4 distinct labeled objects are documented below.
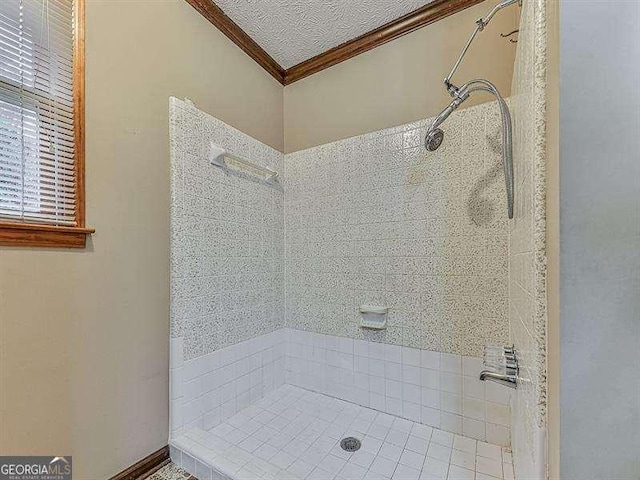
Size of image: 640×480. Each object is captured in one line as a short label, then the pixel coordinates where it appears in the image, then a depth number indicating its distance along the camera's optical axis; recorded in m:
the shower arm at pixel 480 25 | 1.02
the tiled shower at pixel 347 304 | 1.43
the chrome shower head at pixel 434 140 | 1.59
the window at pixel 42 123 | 0.95
